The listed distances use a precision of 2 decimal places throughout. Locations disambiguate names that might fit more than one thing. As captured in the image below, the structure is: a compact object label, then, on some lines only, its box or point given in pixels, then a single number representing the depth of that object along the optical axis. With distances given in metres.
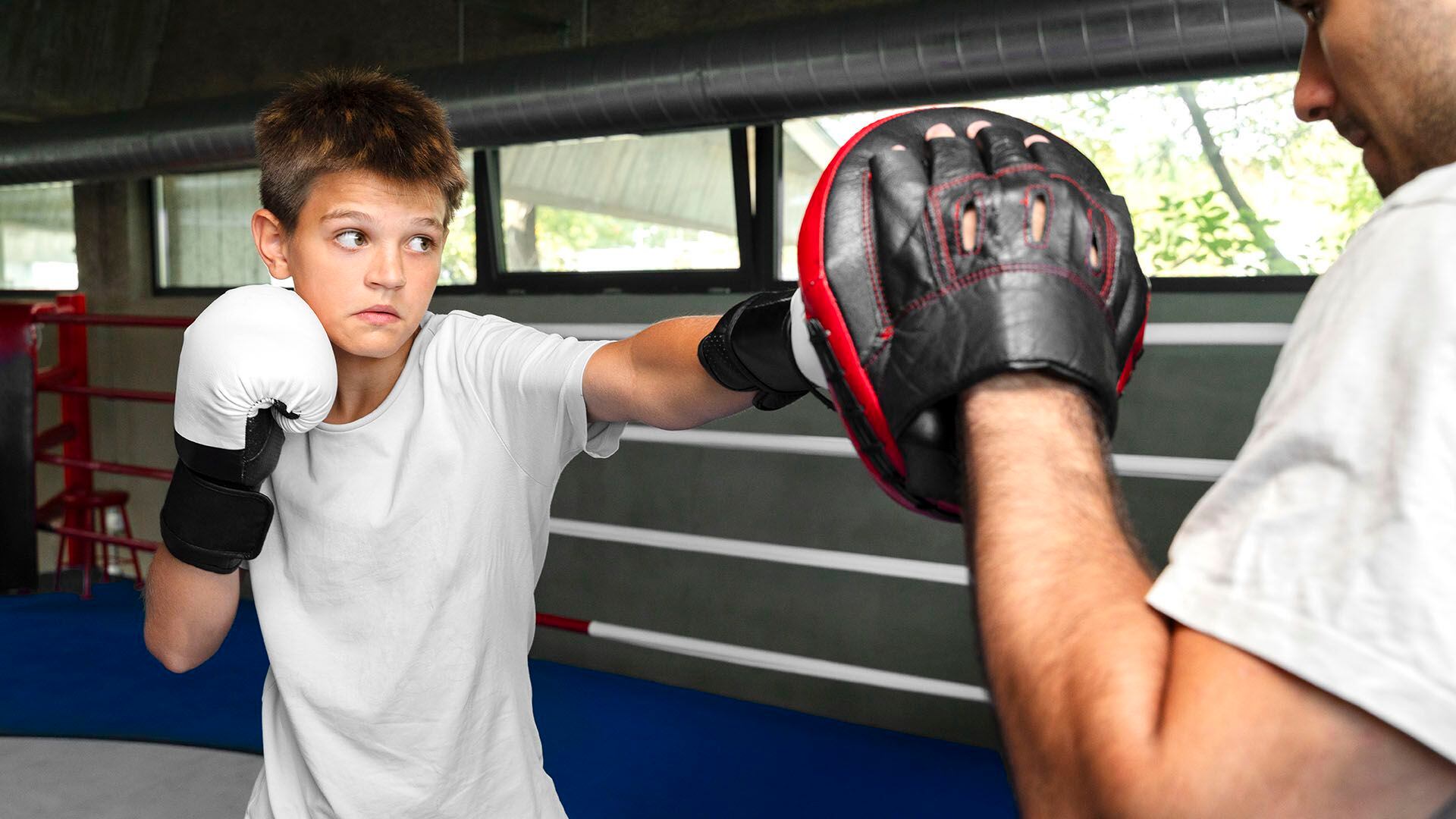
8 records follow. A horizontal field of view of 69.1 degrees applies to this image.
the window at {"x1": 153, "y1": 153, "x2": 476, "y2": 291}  5.39
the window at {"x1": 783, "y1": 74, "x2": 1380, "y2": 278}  2.97
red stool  4.64
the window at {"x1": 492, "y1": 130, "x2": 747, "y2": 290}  4.05
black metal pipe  2.55
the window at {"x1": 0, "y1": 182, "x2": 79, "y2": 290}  6.03
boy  1.21
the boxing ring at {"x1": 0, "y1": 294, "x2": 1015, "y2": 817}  2.50
